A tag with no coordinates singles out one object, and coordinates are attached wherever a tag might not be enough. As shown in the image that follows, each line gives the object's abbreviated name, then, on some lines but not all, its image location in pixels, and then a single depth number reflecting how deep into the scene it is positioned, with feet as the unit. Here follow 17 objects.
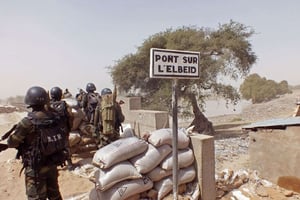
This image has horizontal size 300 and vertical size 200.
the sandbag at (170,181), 11.59
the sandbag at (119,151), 11.10
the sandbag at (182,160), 11.68
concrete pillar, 12.02
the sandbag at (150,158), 11.35
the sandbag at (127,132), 21.87
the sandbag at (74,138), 20.80
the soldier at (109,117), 18.39
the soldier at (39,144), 9.59
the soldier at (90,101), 21.25
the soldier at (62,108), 11.31
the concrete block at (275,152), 15.08
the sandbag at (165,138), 11.83
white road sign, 8.31
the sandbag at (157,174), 11.58
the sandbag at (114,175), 10.78
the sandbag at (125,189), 10.87
